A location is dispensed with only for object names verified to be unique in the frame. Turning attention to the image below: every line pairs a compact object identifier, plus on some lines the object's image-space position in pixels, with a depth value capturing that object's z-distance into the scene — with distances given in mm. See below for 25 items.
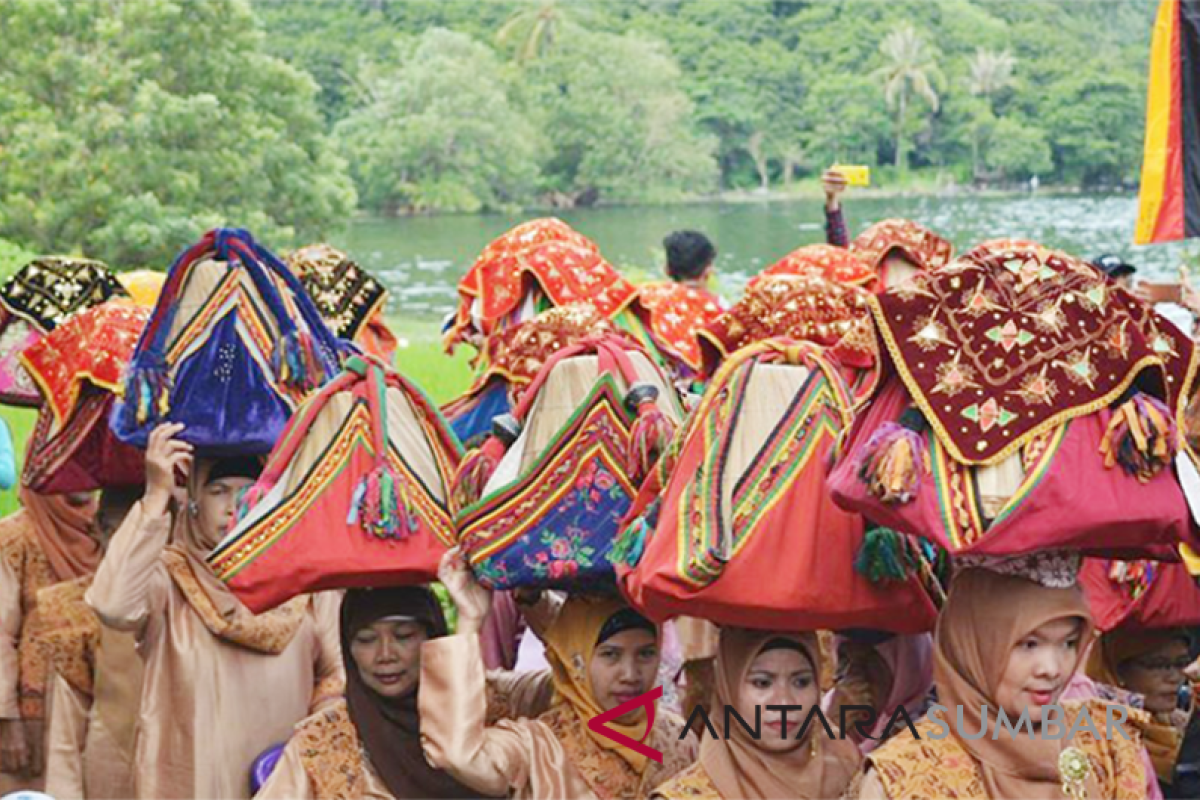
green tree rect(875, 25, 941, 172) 74428
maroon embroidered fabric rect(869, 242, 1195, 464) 6195
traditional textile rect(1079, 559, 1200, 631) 8258
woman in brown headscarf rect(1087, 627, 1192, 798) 8974
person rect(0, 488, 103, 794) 11268
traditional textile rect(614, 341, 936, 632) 6771
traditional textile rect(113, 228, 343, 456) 9198
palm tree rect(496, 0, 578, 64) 86945
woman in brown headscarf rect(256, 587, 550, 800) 7956
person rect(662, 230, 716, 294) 14888
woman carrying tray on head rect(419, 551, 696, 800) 7493
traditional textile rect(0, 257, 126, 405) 11991
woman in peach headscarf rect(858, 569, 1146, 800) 6350
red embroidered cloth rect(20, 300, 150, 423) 10170
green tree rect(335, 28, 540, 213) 70668
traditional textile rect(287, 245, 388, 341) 12833
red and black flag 12377
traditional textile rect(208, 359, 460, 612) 7732
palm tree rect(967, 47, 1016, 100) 77347
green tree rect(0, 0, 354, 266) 32050
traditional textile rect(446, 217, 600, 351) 13134
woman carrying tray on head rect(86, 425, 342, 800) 9360
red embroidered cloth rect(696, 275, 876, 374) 9072
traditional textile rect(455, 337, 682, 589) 7585
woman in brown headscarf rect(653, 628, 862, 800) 7157
